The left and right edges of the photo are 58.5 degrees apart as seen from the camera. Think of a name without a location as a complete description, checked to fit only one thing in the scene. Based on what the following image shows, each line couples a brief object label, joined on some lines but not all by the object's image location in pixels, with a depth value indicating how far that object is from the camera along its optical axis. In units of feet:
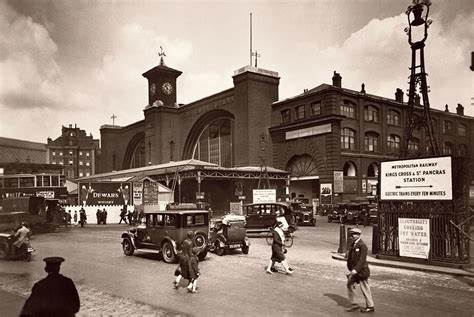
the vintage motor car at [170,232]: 50.29
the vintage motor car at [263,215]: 83.25
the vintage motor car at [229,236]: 56.95
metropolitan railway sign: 44.16
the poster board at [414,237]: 45.52
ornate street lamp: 66.49
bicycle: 65.57
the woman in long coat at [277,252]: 41.93
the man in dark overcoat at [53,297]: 16.25
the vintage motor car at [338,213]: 112.81
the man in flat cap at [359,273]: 28.07
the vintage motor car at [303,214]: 105.29
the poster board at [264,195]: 111.04
